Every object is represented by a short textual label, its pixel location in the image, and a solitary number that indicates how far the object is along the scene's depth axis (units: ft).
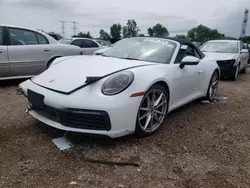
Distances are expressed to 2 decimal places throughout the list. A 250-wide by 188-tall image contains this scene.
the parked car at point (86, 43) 31.96
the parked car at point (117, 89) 7.22
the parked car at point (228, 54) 22.86
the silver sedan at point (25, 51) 15.72
